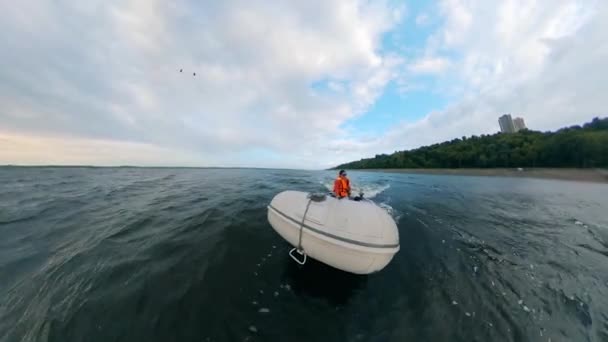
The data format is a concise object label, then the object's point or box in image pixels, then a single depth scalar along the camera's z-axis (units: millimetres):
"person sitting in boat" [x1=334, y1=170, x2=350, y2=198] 5863
